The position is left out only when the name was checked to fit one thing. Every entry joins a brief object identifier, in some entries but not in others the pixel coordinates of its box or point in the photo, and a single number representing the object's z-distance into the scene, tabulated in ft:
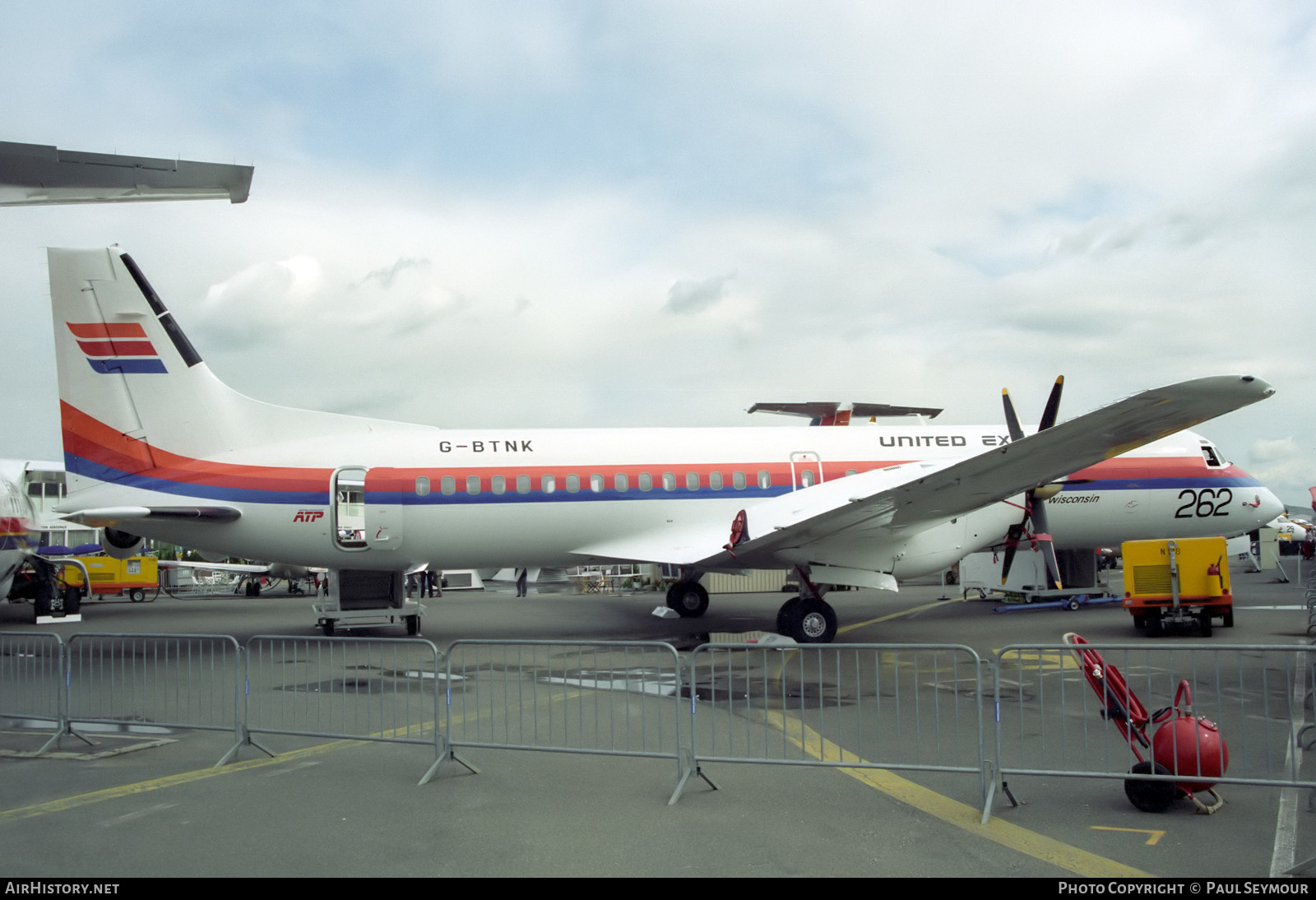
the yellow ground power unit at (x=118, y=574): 109.50
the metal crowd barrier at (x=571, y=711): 24.36
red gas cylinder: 18.97
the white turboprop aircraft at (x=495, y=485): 46.62
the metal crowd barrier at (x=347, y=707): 25.91
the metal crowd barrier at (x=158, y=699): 28.07
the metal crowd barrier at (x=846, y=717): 22.85
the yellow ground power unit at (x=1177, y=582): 48.98
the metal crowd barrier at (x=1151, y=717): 19.20
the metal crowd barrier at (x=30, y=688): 28.22
